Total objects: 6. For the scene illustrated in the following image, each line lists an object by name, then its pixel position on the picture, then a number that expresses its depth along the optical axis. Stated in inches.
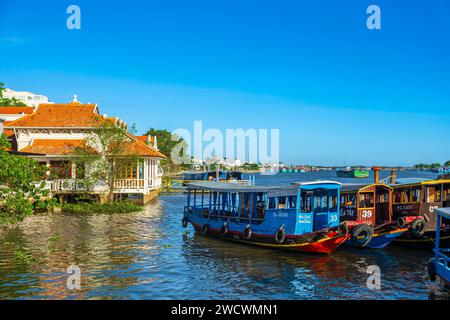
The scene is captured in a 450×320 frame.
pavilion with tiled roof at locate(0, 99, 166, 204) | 1360.7
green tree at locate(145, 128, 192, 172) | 3730.3
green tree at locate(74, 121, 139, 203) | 1317.7
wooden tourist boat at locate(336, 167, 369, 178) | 5571.9
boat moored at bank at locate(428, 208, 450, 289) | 507.5
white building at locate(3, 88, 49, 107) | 4564.5
